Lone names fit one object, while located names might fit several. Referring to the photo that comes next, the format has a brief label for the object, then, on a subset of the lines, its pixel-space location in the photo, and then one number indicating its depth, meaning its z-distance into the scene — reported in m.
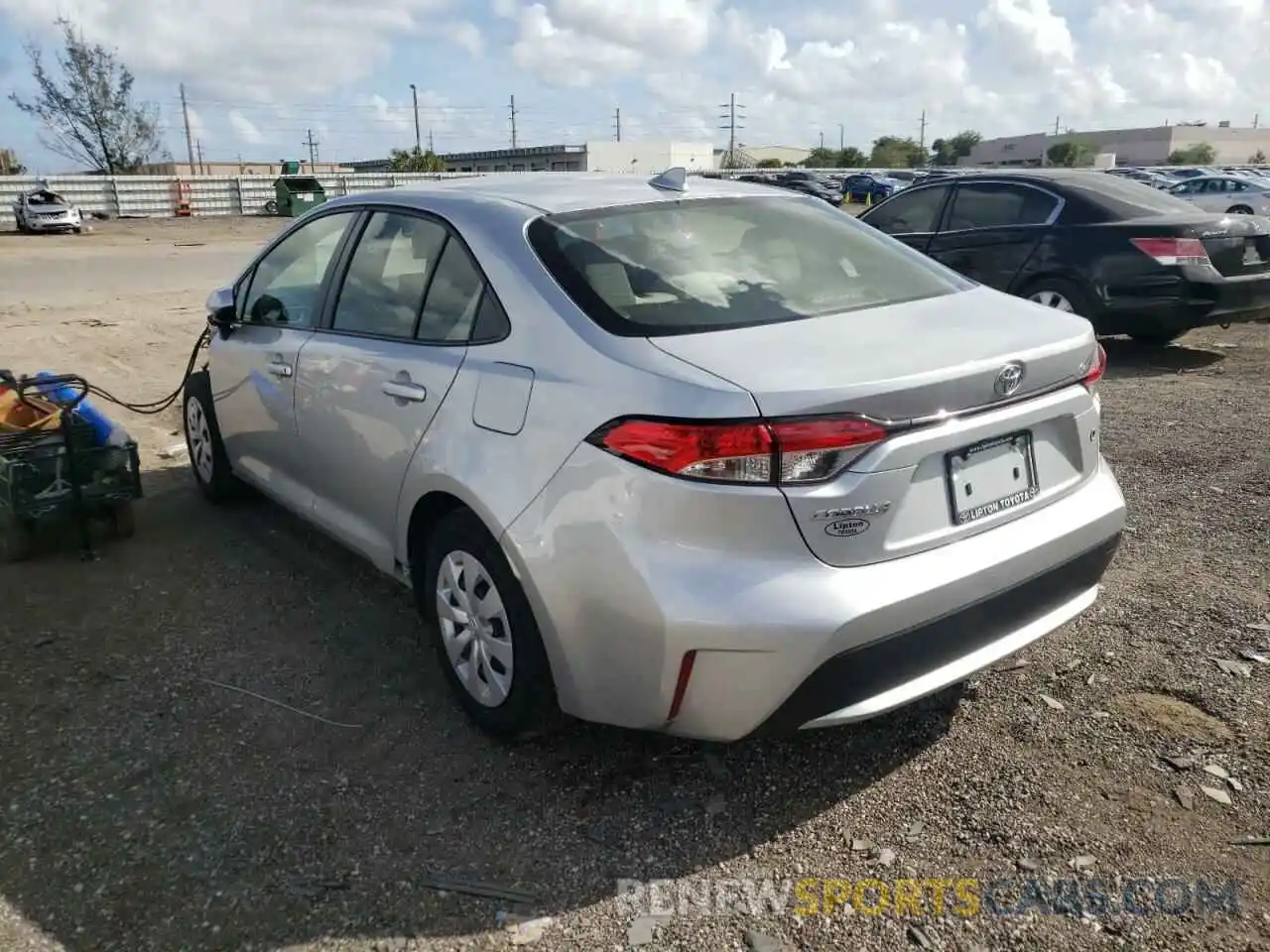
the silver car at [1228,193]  24.75
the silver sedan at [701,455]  2.40
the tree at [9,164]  51.54
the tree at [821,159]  102.38
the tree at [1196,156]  88.00
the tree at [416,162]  64.12
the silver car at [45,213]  31.12
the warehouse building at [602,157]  75.81
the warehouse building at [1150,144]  97.94
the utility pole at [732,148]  98.57
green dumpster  39.06
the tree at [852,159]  102.45
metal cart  4.50
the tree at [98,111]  48.06
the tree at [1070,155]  92.12
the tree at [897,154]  105.56
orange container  5.01
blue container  4.86
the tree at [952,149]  112.00
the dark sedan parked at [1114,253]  7.84
